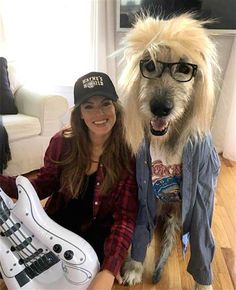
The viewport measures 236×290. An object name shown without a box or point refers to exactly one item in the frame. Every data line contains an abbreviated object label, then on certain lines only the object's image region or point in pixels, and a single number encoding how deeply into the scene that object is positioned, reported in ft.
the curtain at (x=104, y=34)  8.23
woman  3.31
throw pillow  6.85
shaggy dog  2.68
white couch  6.46
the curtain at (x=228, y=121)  7.93
